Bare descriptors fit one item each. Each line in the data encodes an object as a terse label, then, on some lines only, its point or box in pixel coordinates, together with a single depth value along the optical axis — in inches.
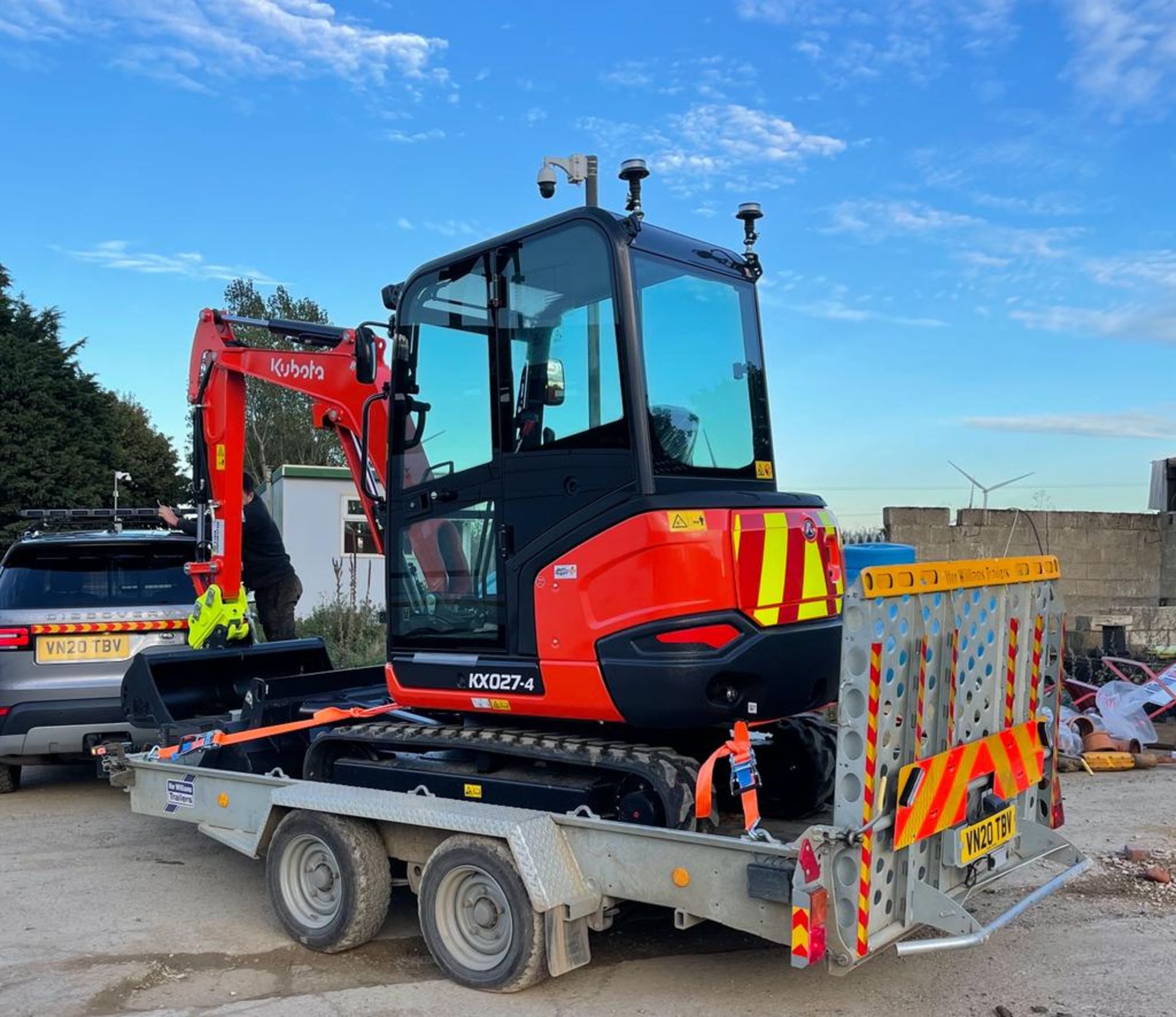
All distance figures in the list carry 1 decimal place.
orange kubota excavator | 170.2
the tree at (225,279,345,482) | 1712.6
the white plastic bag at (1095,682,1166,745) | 363.3
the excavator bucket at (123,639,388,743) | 241.8
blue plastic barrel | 222.1
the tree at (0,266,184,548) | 1190.9
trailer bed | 145.8
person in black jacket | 325.7
